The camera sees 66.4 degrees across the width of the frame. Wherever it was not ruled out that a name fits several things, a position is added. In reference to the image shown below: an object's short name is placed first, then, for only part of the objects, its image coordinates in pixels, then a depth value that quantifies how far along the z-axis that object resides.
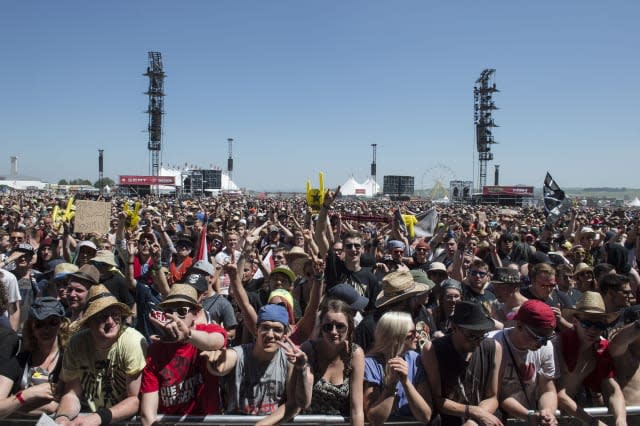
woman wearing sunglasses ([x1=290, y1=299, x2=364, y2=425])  2.92
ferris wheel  62.99
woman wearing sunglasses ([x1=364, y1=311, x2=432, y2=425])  2.77
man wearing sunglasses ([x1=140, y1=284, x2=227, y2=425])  2.79
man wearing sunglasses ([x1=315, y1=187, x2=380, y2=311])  5.20
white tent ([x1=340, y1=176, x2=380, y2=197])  78.06
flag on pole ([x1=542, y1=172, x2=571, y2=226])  12.76
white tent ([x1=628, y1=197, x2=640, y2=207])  57.62
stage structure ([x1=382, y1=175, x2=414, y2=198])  64.69
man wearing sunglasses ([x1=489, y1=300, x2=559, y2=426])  2.92
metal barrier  2.89
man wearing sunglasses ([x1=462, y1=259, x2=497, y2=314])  4.84
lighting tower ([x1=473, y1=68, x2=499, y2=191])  58.16
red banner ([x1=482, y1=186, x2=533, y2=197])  51.55
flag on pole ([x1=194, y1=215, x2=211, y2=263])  6.25
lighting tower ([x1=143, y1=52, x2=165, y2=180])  54.75
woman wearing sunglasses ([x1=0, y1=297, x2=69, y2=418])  2.80
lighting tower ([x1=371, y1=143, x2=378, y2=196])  65.94
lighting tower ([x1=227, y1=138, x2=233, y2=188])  67.26
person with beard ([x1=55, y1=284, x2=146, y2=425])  2.86
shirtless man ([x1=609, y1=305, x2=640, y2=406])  3.26
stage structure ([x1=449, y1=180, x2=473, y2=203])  53.59
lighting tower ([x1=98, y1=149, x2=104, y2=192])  61.81
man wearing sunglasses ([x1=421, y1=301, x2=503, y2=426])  2.88
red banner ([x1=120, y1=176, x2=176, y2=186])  55.81
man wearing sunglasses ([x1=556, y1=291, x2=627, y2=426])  3.25
